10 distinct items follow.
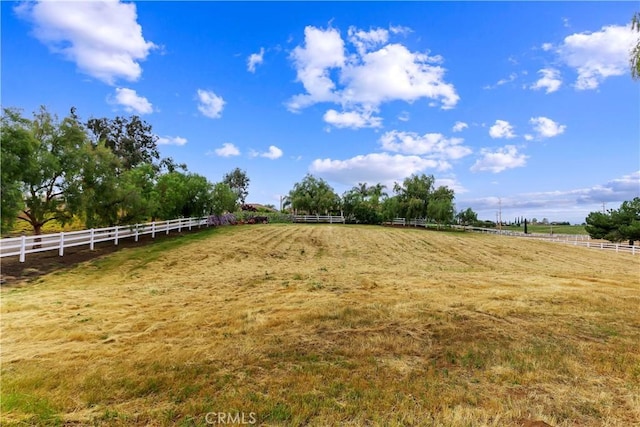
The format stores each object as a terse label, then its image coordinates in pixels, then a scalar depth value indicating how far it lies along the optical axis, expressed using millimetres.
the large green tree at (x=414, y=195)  44125
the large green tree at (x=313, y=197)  46312
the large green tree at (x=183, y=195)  22881
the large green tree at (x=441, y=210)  39812
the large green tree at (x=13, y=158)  10406
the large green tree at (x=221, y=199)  27586
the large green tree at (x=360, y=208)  47062
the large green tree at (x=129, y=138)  40062
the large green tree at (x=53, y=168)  13680
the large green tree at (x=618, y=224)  33478
